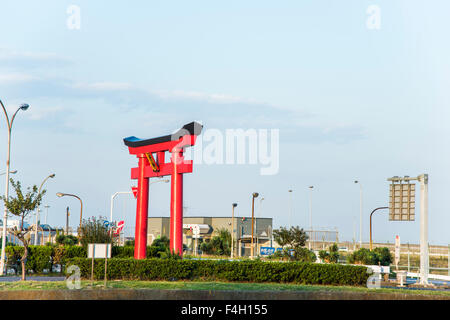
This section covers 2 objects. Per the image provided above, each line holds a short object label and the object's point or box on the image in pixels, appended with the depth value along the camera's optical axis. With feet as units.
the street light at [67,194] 202.59
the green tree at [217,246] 205.77
